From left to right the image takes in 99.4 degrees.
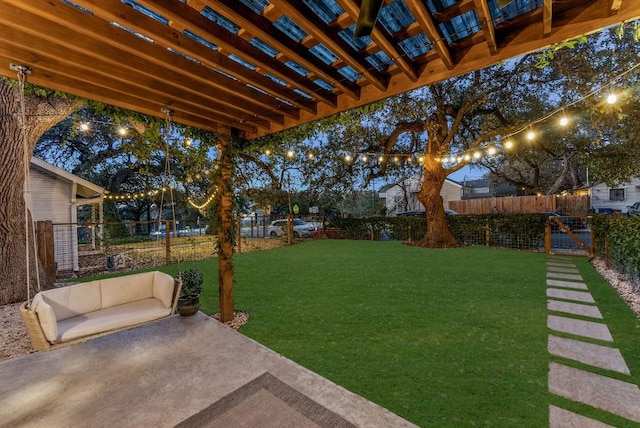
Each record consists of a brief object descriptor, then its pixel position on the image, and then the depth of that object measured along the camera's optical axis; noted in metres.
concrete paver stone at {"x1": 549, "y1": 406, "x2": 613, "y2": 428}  1.79
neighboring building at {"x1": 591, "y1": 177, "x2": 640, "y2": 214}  20.95
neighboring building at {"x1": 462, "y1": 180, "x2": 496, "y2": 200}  26.56
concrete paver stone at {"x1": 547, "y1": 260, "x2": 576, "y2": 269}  6.51
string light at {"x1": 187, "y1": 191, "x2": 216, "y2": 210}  3.83
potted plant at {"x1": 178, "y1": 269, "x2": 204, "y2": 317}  3.75
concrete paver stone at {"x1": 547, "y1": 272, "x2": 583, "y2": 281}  5.52
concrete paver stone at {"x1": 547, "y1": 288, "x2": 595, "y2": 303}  4.23
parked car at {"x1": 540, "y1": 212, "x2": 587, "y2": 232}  8.46
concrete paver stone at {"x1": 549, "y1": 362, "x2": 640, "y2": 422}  1.94
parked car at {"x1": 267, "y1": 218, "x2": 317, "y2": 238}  14.92
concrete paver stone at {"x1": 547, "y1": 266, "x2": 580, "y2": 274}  6.02
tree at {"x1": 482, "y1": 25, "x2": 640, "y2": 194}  6.72
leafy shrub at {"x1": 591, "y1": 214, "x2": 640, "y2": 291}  4.41
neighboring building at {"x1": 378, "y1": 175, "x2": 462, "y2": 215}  24.53
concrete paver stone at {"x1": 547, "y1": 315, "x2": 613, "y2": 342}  3.04
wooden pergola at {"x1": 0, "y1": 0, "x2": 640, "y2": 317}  1.70
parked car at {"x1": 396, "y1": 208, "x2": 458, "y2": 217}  15.56
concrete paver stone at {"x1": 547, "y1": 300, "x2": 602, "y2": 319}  3.67
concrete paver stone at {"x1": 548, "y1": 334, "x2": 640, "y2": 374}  2.46
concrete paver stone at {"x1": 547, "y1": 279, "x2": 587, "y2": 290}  4.92
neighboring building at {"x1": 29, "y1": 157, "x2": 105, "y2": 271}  7.88
